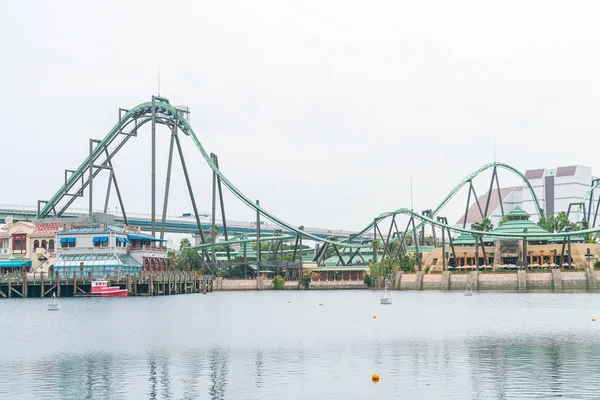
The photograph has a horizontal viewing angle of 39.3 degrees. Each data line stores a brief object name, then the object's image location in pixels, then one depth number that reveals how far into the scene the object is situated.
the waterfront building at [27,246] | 131.62
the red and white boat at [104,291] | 115.81
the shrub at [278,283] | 170.75
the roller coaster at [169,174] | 142.88
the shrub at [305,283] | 176.12
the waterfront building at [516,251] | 156.38
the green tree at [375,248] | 172.88
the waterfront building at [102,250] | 122.00
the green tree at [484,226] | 170.88
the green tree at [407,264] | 159.62
